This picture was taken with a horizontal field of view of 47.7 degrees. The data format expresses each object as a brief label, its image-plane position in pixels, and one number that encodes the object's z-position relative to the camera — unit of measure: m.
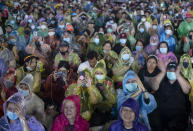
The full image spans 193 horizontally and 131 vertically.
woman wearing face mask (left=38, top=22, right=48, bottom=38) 7.82
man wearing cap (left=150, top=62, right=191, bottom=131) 3.41
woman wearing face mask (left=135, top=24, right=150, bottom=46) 7.94
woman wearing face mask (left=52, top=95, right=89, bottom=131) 2.77
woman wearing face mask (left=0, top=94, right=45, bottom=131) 2.64
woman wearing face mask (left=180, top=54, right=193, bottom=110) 4.52
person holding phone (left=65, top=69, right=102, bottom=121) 3.66
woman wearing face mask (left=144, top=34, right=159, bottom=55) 6.49
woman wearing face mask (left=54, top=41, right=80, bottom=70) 5.38
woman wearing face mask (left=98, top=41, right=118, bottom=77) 5.68
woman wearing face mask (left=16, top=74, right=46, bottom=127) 3.40
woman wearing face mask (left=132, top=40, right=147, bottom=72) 5.82
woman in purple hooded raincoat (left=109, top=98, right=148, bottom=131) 2.58
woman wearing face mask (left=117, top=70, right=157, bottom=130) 3.11
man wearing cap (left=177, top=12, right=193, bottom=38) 8.77
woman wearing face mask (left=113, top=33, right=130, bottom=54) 6.32
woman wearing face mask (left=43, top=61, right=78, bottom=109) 4.29
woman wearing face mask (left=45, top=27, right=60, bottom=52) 7.12
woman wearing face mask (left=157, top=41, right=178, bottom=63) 5.54
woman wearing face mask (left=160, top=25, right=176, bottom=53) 7.23
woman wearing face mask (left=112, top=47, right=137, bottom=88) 5.08
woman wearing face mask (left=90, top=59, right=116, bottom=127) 3.77
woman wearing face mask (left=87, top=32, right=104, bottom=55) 6.69
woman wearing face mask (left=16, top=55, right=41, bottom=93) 4.41
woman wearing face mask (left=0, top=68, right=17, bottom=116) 3.82
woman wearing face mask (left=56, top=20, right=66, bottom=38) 8.38
